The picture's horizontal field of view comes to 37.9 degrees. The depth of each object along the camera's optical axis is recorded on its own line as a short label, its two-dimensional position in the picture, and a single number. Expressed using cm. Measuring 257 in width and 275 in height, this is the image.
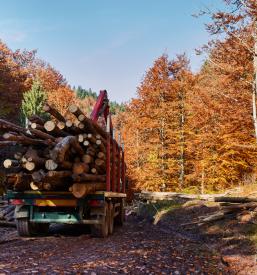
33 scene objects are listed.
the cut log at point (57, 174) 850
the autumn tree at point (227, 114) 1181
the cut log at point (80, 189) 873
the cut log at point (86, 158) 945
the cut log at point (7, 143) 936
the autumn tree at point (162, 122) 2897
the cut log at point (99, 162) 991
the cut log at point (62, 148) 841
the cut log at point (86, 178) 880
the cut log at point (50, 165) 851
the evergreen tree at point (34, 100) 3533
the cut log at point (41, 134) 912
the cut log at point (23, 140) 881
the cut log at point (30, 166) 874
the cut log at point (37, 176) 865
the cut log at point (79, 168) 895
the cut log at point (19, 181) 901
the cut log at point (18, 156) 918
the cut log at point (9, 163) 899
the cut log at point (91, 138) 954
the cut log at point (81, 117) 932
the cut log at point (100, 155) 998
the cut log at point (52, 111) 918
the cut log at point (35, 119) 965
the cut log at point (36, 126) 924
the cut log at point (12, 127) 955
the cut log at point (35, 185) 893
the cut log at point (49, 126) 924
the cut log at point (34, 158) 879
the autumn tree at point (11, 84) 4275
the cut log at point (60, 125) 950
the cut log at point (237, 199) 1091
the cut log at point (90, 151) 963
